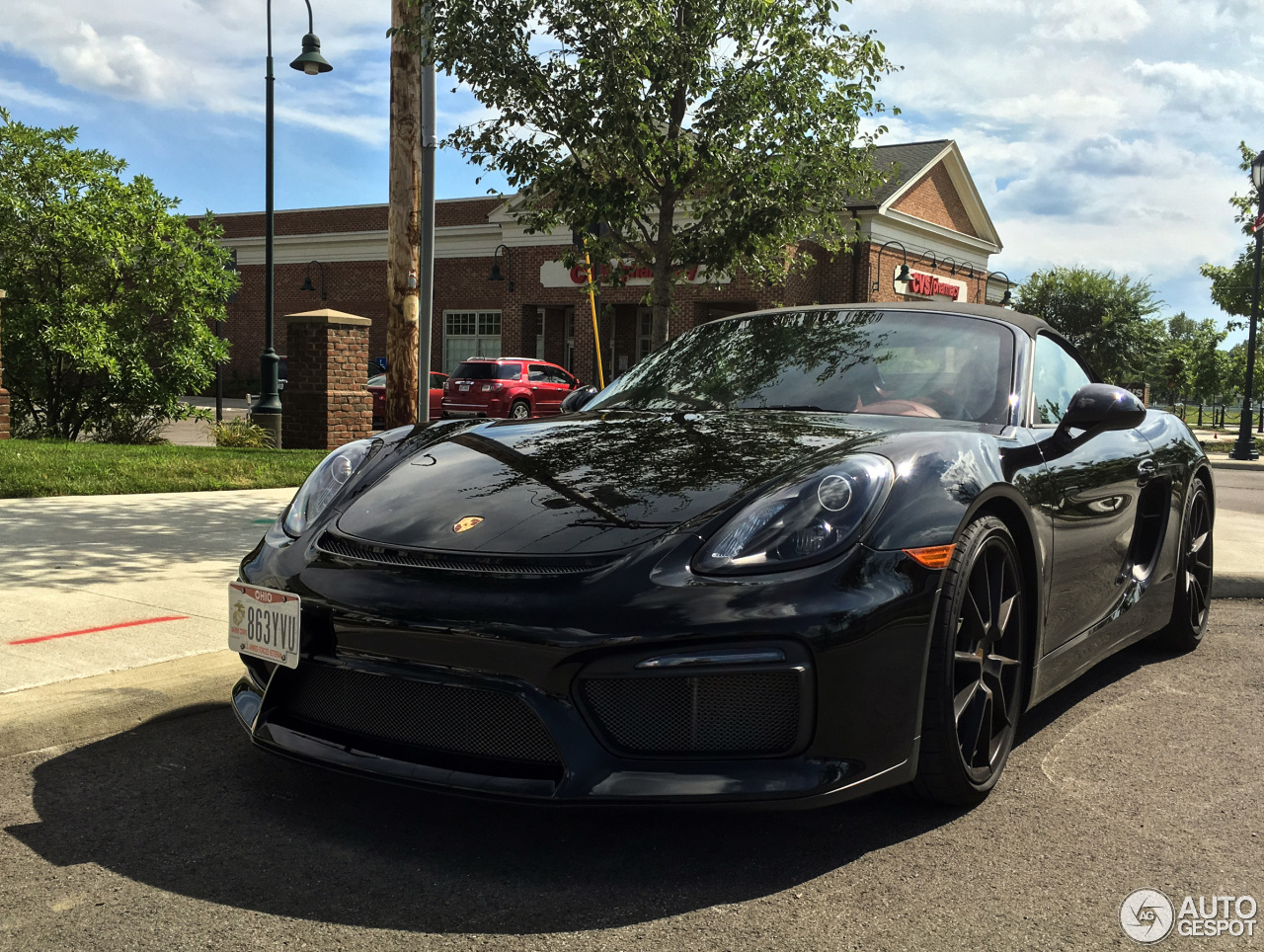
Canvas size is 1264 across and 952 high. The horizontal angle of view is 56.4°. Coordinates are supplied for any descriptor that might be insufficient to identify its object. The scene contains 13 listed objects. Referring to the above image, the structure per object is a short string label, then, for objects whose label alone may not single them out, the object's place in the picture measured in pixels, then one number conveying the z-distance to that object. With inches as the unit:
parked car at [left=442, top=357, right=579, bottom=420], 1054.4
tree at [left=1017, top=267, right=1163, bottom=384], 1856.5
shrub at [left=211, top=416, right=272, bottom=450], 592.1
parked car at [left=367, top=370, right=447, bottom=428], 927.0
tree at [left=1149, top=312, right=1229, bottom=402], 2669.8
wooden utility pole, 425.1
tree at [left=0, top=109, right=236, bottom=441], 555.8
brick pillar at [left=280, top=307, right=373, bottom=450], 592.4
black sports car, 100.4
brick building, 1315.2
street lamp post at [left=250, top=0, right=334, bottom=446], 610.5
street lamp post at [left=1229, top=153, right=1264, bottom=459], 983.0
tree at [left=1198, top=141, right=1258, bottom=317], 1477.6
